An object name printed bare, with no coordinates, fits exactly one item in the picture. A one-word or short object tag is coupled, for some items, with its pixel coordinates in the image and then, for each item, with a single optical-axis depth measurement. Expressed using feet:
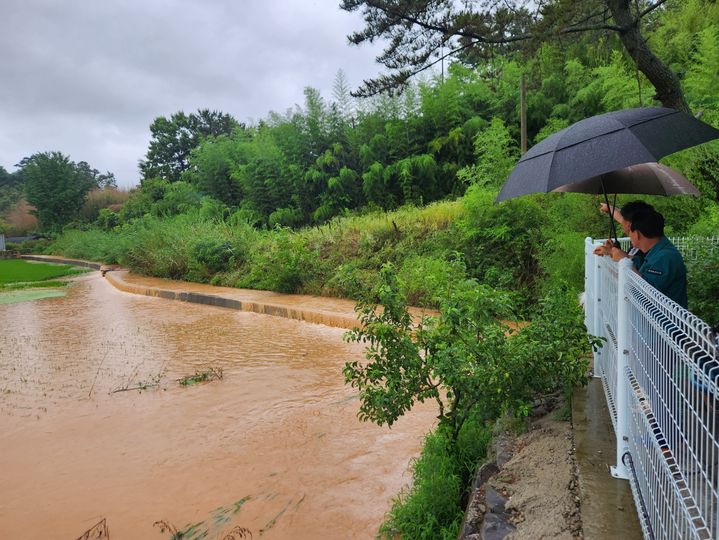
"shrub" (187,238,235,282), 41.34
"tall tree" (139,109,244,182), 106.42
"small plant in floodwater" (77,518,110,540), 9.66
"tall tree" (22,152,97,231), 102.83
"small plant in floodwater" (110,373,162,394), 17.52
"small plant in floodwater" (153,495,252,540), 9.53
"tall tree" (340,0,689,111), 12.46
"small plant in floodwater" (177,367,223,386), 17.99
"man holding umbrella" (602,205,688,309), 8.02
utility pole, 34.12
